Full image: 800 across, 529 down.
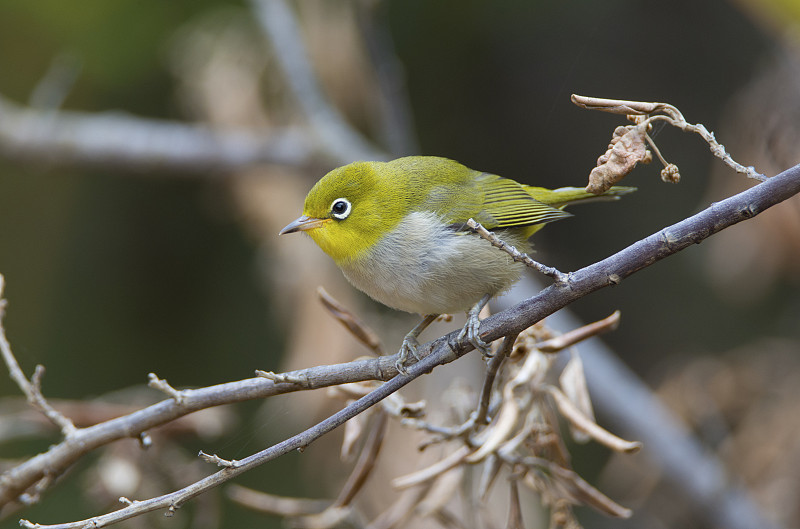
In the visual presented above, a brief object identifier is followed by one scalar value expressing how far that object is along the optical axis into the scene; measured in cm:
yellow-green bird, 487
